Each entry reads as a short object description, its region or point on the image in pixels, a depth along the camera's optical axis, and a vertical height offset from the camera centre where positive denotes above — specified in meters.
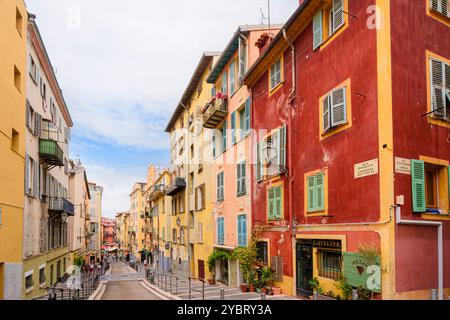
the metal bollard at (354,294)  11.10 -2.45
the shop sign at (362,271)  10.98 -1.91
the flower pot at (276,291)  16.67 -3.53
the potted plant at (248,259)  18.81 -2.63
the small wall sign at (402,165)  11.18 +0.79
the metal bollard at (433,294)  10.67 -2.36
